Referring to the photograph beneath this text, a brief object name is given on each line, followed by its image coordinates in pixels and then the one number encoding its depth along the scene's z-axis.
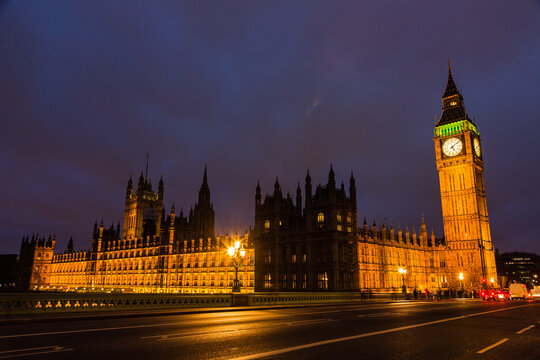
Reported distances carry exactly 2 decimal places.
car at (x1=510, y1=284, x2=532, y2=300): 58.56
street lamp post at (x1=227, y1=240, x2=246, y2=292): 29.05
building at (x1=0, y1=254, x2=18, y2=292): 127.50
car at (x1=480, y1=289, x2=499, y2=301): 54.97
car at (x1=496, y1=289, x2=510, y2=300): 59.44
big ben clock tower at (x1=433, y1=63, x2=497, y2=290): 84.38
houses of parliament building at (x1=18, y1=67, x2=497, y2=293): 60.44
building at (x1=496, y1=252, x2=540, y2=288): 192.50
